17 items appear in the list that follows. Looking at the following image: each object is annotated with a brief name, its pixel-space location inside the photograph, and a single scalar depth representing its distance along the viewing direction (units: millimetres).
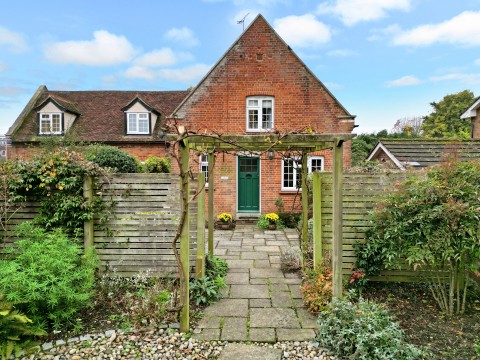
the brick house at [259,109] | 11508
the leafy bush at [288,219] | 10594
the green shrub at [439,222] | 3311
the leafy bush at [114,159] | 10922
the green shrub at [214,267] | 5012
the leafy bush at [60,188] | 4402
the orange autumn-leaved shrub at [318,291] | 3910
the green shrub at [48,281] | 3207
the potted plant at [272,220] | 10305
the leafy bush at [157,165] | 12477
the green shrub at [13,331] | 2976
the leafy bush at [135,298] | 3586
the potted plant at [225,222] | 10330
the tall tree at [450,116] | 26375
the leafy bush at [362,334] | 2859
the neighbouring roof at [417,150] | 8961
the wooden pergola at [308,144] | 3506
